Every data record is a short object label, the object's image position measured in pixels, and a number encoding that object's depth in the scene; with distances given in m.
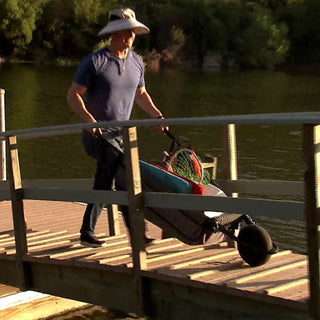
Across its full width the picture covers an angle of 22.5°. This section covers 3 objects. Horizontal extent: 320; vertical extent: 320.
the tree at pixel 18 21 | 60.91
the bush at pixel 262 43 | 69.81
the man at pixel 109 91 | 5.34
